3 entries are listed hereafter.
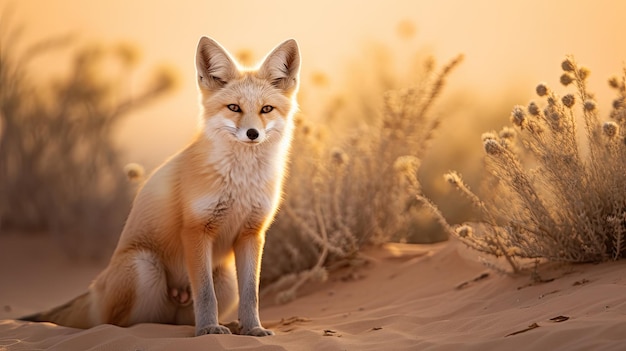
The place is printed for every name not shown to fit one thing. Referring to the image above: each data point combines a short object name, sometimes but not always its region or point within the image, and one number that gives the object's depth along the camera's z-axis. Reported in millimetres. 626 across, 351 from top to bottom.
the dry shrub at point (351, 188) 15000
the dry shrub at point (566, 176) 10180
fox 9961
